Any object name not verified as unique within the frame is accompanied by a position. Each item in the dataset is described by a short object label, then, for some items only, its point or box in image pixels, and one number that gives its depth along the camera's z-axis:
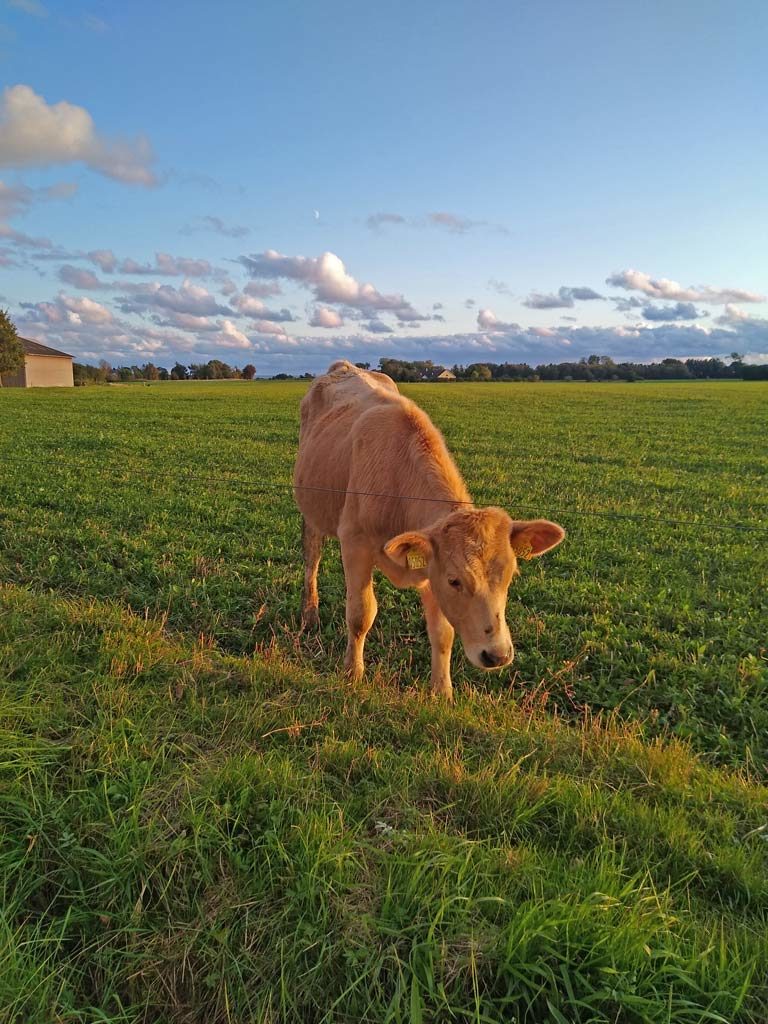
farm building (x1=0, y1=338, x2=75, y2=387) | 85.19
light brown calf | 3.50
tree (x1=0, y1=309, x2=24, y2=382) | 70.69
